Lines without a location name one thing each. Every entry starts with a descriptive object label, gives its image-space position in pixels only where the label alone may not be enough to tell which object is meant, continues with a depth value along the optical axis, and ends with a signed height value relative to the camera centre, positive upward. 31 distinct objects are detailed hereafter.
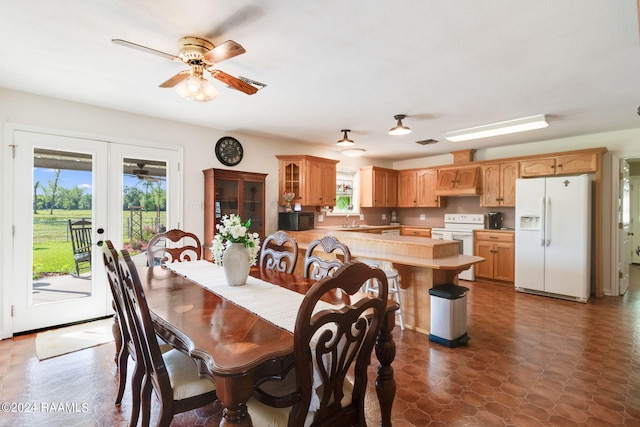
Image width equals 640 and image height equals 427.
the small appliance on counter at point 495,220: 5.53 -0.13
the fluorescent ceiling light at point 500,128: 3.71 +1.09
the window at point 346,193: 6.23 +0.39
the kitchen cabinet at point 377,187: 6.34 +0.53
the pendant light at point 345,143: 4.12 +0.91
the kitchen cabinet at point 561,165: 4.48 +0.73
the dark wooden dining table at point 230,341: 1.06 -0.51
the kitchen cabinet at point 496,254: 5.11 -0.69
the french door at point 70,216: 3.11 -0.06
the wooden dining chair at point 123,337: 1.52 -0.76
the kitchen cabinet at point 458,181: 5.60 +0.58
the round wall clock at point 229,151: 4.48 +0.89
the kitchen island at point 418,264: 3.14 -0.50
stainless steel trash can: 2.89 -0.97
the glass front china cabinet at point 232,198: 4.18 +0.19
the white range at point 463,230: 5.56 -0.32
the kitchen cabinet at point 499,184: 5.21 +0.50
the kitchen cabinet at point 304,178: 5.09 +0.56
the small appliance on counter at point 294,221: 5.01 -0.15
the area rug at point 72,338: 2.77 -1.24
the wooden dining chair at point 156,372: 1.26 -0.77
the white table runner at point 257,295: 1.54 -0.50
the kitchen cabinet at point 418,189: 6.29 +0.50
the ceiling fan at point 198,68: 1.97 +0.97
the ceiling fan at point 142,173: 3.78 +0.45
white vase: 2.05 -0.34
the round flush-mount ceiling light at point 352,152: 4.46 +0.86
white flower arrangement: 2.05 -0.18
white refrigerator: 4.24 -0.33
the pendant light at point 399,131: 3.53 +0.93
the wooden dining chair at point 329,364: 1.07 -0.59
